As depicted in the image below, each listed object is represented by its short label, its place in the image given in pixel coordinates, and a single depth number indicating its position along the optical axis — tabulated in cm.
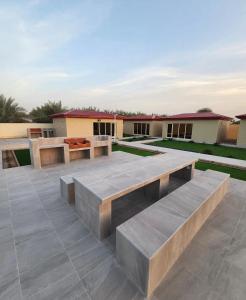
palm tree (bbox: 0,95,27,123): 2016
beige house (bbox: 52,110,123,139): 1556
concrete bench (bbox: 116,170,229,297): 180
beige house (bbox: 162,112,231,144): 1473
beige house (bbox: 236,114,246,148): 1320
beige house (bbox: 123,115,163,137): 2053
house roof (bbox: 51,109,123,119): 1521
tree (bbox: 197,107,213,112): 4145
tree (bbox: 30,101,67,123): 2418
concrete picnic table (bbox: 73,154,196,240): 270
